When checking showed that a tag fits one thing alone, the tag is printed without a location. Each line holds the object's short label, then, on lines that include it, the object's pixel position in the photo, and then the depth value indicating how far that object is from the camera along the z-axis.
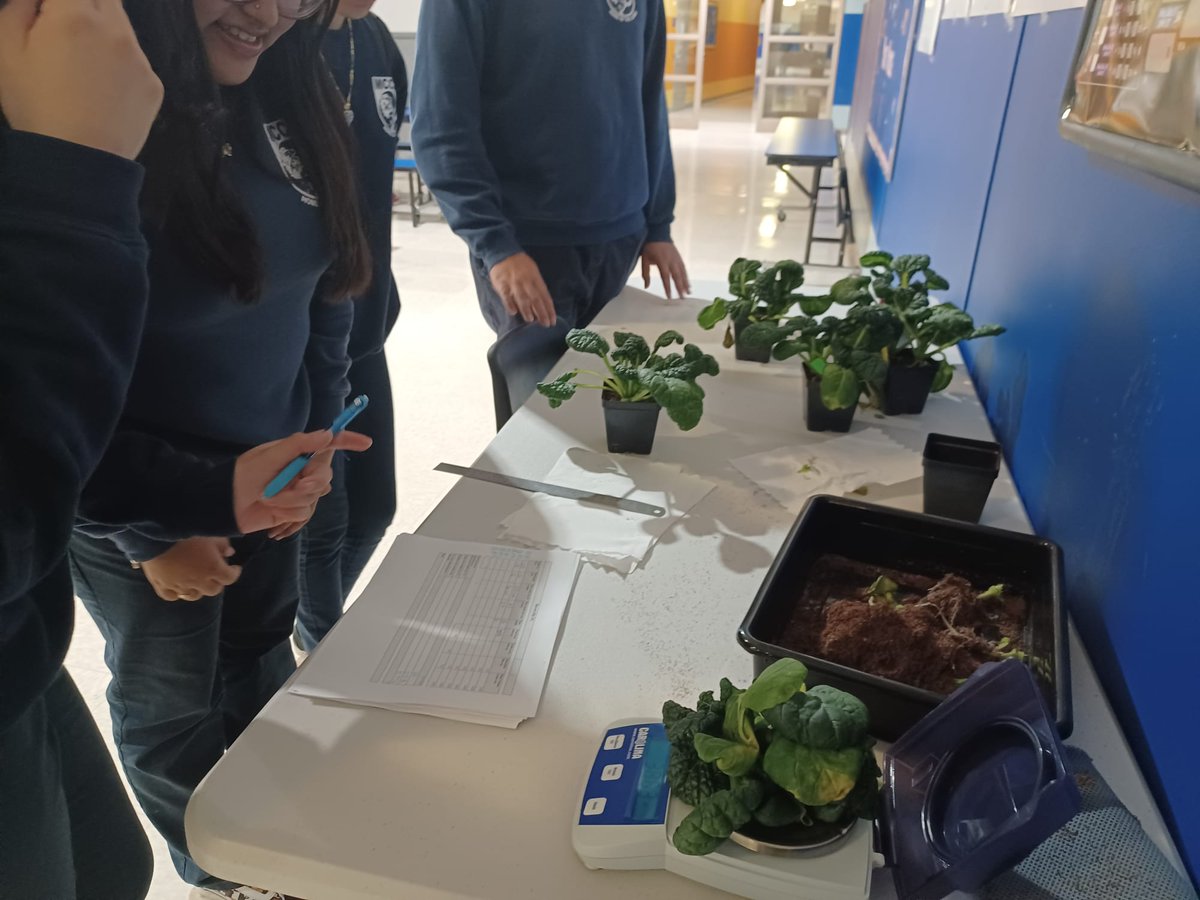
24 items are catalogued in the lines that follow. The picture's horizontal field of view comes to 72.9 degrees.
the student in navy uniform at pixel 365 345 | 1.27
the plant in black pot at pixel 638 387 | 1.09
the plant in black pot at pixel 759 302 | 1.43
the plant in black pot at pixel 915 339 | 1.22
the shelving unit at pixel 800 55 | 8.54
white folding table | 0.59
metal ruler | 1.04
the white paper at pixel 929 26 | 2.51
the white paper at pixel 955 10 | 2.05
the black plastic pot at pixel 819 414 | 1.23
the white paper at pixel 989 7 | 1.62
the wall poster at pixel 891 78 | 3.14
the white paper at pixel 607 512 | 0.96
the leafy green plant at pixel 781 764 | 0.54
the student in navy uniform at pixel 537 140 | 1.63
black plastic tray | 0.67
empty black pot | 0.98
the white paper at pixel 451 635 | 0.73
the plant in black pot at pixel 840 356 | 1.17
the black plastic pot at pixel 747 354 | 1.50
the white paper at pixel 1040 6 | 1.14
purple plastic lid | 0.51
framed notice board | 0.73
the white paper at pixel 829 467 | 1.10
